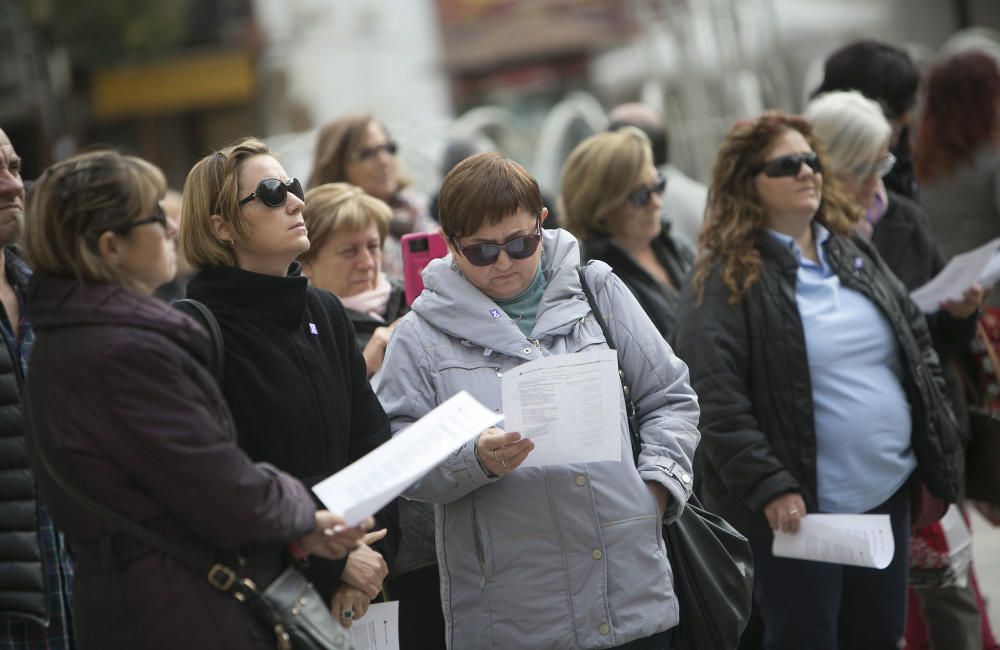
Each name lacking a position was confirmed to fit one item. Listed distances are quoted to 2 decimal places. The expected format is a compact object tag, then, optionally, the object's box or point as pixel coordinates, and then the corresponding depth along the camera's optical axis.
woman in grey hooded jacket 6.45
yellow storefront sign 52.56
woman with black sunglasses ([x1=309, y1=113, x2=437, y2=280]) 10.86
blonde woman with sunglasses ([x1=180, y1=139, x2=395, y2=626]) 6.04
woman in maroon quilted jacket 5.06
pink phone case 8.41
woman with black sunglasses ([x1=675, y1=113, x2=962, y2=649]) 8.37
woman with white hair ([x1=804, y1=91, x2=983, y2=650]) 9.56
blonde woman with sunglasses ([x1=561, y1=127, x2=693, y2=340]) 9.64
